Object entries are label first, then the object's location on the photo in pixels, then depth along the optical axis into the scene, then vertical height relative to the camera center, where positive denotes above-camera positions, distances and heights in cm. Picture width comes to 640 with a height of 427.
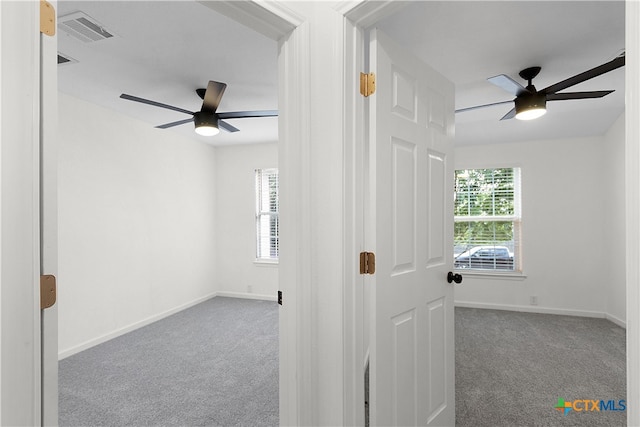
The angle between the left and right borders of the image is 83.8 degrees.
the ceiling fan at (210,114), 279 +86
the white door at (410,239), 150 -12
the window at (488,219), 506 -10
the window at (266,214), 559 -1
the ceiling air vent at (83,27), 209 +115
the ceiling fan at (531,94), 244 +87
